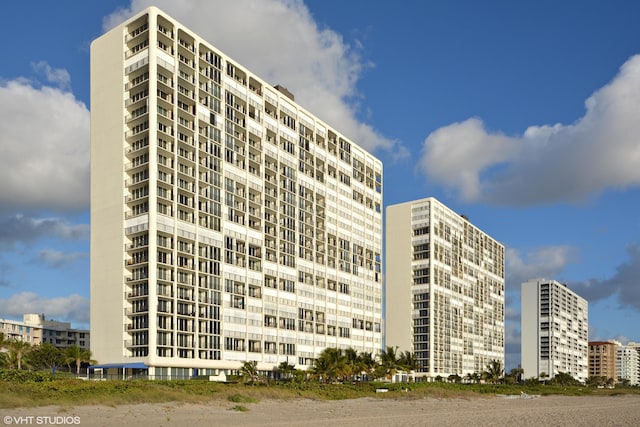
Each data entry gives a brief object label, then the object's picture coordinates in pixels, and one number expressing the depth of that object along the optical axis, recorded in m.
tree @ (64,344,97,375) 98.62
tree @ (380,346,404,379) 132.75
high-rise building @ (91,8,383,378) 95.31
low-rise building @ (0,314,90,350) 191.00
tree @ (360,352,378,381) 121.38
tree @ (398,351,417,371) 136.79
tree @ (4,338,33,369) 119.44
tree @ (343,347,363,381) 113.79
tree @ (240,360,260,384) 91.69
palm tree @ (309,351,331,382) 109.25
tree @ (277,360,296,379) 107.62
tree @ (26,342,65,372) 141.54
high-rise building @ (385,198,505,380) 176.38
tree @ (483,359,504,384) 178.25
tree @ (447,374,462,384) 174.15
